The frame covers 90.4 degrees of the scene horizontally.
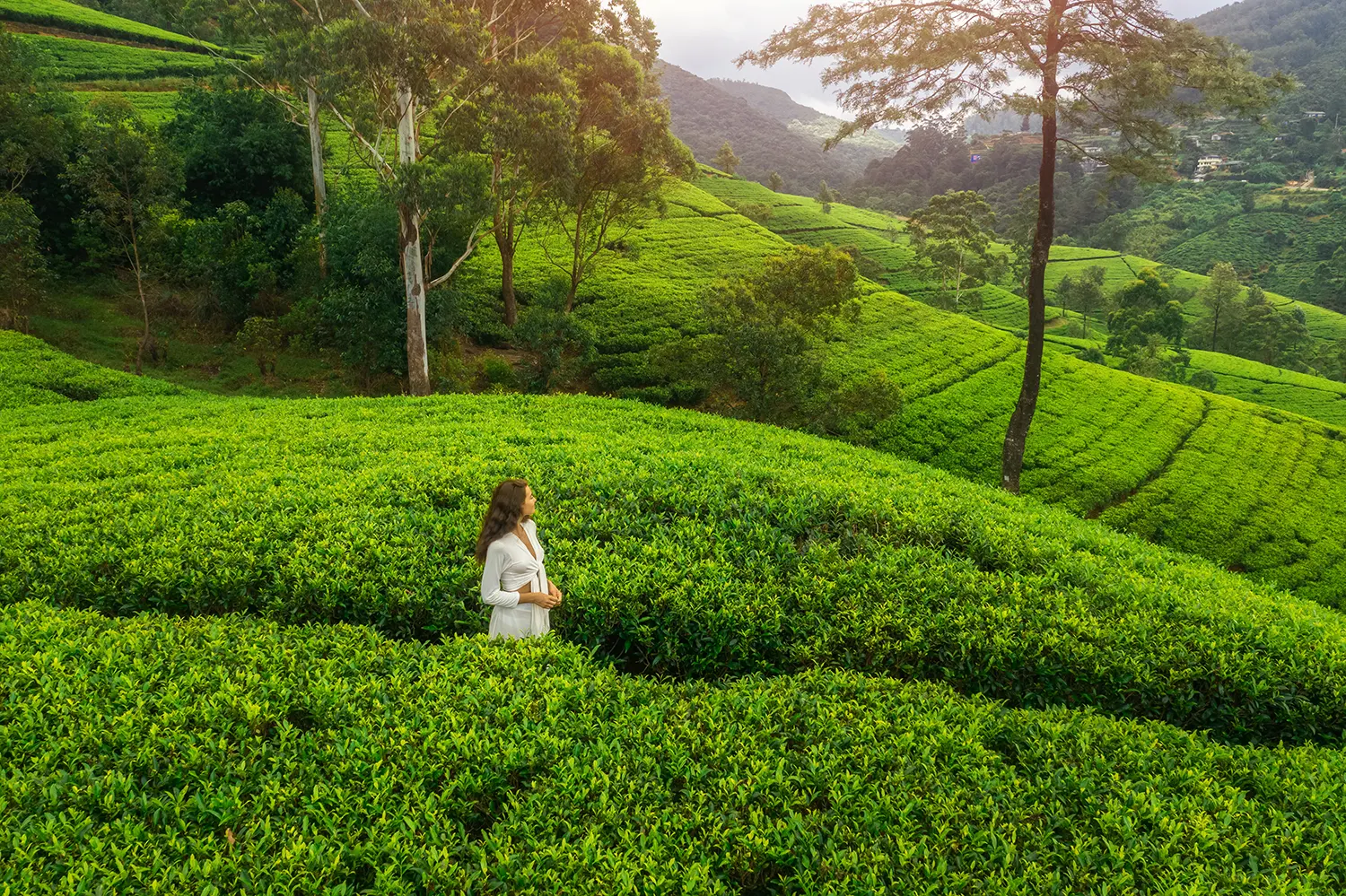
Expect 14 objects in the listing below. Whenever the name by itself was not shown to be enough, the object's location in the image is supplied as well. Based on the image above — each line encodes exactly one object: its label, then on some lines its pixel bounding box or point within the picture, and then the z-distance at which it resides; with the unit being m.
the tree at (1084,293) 61.91
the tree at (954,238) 55.38
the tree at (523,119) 18.97
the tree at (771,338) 18.45
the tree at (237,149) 26.28
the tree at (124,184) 20.27
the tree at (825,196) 75.88
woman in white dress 5.15
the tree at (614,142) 23.69
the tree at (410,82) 16.38
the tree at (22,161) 19.86
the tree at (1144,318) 49.09
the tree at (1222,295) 60.41
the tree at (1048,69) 12.97
